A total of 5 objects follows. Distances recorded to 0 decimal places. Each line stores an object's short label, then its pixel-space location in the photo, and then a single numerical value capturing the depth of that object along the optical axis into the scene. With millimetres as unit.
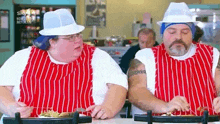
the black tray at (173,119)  2052
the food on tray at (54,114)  2393
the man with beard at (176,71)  2761
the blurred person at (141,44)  4784
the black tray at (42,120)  2033
